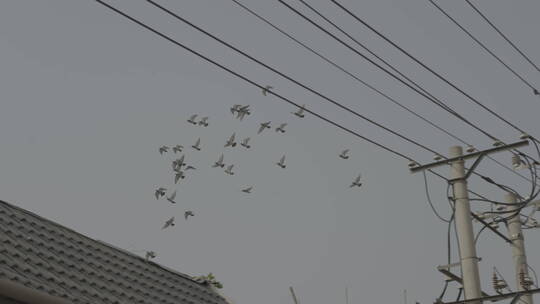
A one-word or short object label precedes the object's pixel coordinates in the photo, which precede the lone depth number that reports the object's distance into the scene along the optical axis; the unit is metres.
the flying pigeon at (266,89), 10.21
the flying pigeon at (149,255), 15.52
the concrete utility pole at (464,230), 13.93
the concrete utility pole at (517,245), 17.33
